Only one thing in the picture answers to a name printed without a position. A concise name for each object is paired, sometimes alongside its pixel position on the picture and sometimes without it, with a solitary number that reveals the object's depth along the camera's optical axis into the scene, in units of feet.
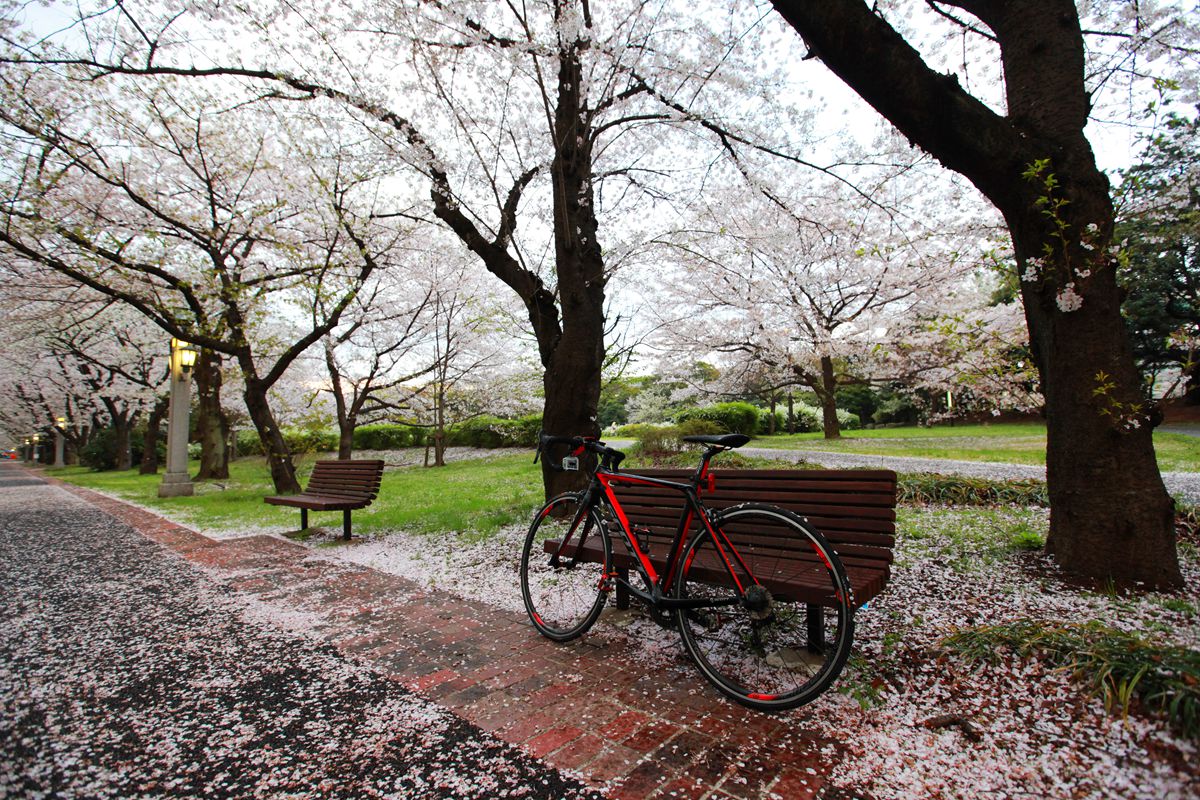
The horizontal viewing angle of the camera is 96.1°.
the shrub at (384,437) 80.74
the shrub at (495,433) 65.21
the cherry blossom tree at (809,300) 29.27
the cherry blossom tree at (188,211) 26.18
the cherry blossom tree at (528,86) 17.03
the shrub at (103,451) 82.17
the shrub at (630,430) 40.88
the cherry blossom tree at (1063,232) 9.36
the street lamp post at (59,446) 99.64
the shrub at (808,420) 79.05
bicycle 6.59
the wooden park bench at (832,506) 7.45
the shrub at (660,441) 36.22
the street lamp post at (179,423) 37.40
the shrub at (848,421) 81.25
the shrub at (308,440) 45.75
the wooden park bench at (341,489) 18.19
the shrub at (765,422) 70.23
